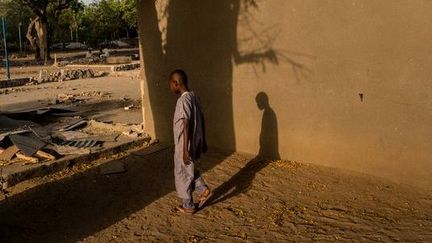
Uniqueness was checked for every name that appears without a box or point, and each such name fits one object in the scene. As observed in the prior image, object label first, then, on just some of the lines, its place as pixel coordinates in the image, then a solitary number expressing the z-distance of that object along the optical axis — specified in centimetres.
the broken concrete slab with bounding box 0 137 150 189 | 588
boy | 445
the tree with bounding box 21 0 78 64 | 3266
